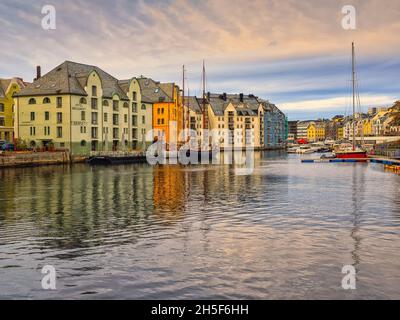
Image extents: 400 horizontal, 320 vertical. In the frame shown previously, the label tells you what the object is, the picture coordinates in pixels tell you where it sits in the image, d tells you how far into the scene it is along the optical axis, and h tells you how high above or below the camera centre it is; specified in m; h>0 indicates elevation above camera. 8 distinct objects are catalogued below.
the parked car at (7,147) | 83.94 +0.74
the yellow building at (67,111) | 91.19 +8.54
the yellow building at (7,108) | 103.94 +10.33
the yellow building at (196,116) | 183.00 +13.98
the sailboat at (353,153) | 86.56 -1.45
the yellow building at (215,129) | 197.75 +8.62
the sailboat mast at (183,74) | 118.47 +20.23
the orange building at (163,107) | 128.25 +12.67
